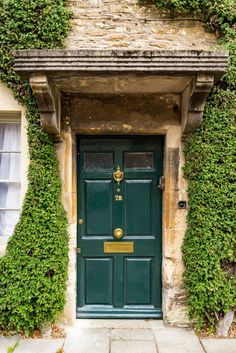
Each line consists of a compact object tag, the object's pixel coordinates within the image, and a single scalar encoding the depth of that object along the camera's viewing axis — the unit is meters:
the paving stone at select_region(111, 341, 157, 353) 3.49
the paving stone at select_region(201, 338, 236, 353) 3.51
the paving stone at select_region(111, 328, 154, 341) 3.76
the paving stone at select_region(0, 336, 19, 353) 3.55
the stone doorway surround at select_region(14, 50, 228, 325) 3.64
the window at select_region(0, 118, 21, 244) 4.16
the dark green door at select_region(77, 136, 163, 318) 4.17
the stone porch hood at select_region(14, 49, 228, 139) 3.13
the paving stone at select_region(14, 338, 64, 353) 3.51
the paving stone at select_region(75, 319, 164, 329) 4.04
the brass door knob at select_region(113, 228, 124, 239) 4.15
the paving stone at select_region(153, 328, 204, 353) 3.52
